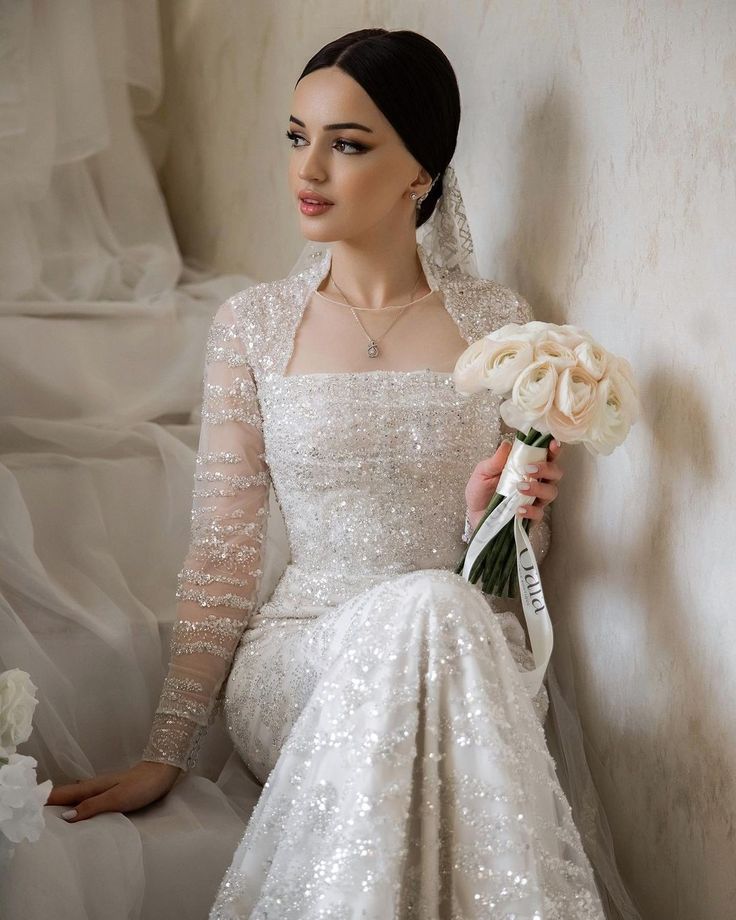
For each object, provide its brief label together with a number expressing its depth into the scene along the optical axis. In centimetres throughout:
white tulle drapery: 212
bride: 198
